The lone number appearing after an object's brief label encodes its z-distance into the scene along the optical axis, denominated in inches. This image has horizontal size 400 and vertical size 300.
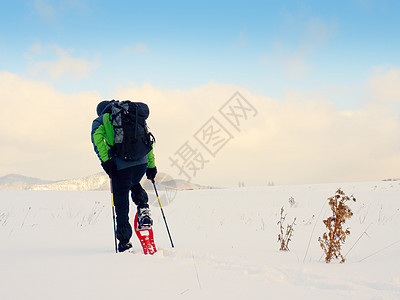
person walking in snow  166.9
